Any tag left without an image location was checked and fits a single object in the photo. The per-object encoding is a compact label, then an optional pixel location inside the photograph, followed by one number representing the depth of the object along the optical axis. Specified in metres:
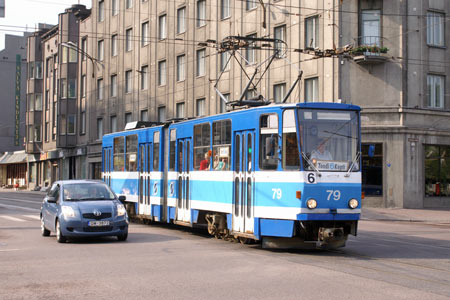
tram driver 13.12
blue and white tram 13.01
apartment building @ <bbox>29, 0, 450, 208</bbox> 32.47
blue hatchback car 15.17
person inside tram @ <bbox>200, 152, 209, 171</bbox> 16.25
